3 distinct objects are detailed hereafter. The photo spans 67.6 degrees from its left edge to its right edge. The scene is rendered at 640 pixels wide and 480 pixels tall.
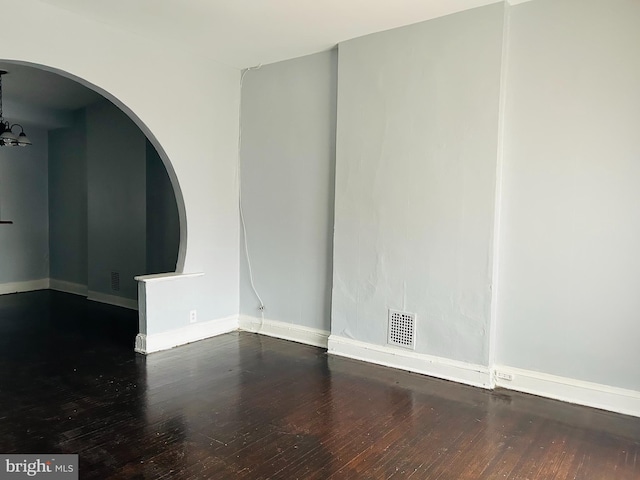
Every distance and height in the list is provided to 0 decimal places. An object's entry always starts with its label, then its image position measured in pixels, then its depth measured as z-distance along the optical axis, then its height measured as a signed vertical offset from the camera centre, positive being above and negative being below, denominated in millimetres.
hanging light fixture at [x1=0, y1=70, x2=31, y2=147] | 5164 +761
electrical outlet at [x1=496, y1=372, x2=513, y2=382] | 3413 -1131
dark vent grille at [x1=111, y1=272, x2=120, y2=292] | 6148 -922
